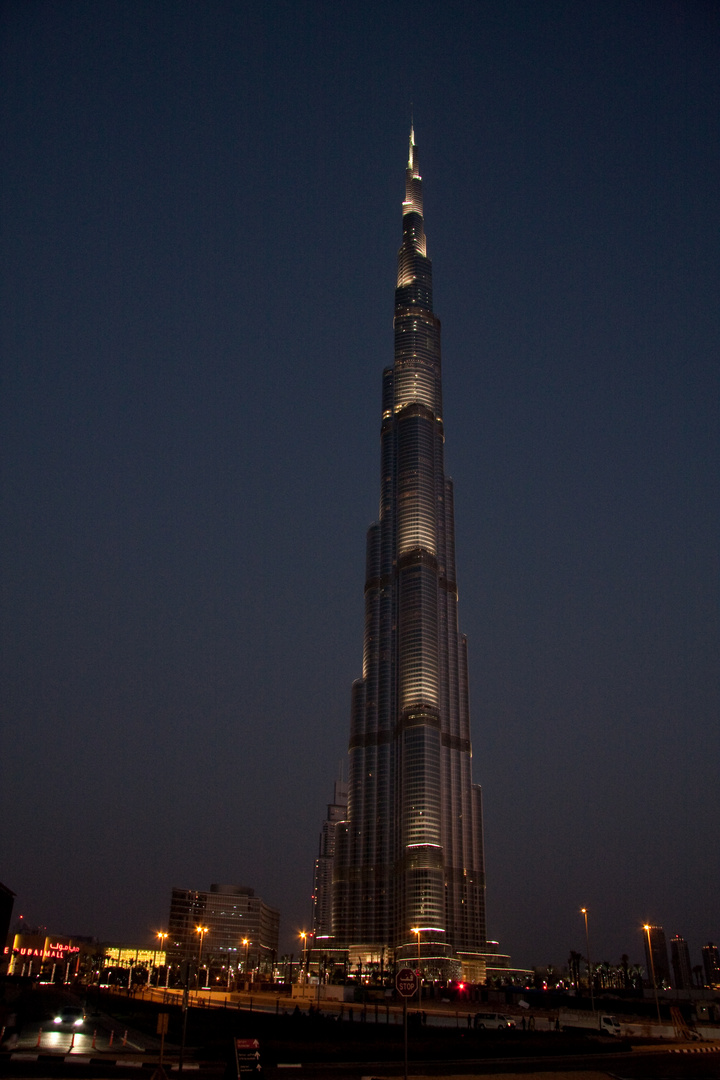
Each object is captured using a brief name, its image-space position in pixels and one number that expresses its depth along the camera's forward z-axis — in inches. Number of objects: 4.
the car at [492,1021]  2837.1
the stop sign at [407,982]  1071.5
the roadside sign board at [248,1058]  1174.3
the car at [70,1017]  2573.8
